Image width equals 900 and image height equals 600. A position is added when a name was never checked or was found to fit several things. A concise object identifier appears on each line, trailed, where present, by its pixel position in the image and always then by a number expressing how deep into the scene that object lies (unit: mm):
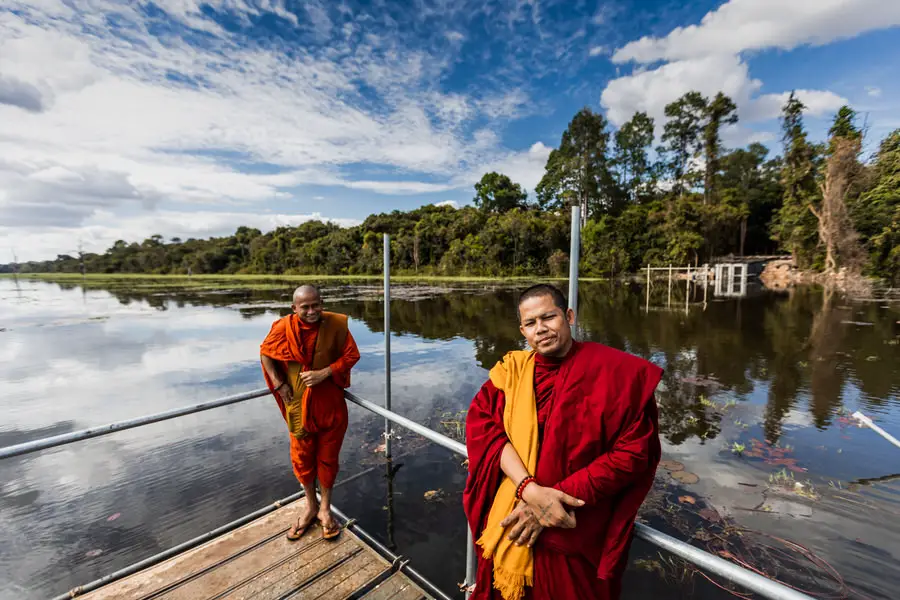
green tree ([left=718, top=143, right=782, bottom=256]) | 38188
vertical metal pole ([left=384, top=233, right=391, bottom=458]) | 3877
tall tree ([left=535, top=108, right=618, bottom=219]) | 45812
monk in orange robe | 2623
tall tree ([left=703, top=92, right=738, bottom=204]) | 37781
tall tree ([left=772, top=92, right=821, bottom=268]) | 29438
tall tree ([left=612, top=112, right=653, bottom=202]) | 47550
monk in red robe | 1232
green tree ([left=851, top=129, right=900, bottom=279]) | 21484
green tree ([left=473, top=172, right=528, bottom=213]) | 55688
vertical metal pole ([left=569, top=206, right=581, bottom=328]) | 1593
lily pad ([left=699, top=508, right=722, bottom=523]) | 3839
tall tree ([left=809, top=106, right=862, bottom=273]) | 24625
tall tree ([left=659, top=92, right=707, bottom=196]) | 41656
